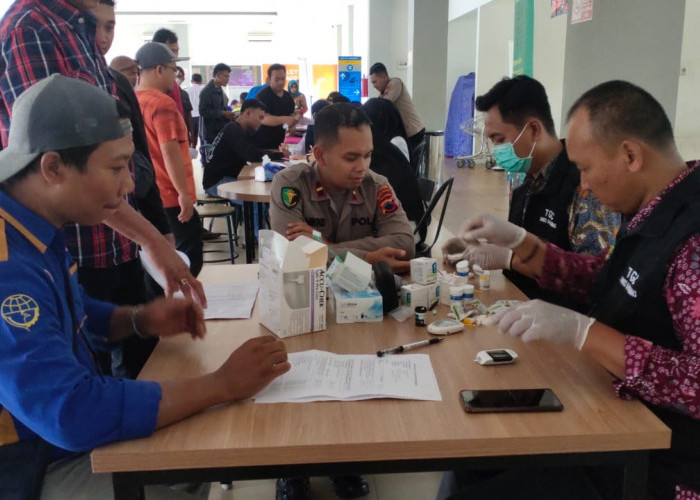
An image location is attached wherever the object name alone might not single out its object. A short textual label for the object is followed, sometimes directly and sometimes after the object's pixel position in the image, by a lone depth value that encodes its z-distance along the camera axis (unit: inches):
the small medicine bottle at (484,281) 69.6
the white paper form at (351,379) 44.1
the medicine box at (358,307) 59.3
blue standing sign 400.5
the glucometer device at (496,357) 49.5
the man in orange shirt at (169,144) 125.8
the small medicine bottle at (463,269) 70.3
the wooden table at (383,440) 37.8
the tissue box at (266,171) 159.3
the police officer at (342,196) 84.0
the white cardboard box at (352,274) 60.9
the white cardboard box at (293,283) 54.5
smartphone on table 41.7
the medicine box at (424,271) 65.1
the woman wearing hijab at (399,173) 130.7
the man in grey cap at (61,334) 36.5
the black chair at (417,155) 220.2
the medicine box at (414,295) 62.4
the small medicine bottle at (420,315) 58.6
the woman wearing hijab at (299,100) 364.5
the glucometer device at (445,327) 56.4
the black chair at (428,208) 117.0
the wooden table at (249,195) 141.1
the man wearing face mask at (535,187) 72.7
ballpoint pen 52.0
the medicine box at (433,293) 63.7
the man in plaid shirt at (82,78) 58.5
